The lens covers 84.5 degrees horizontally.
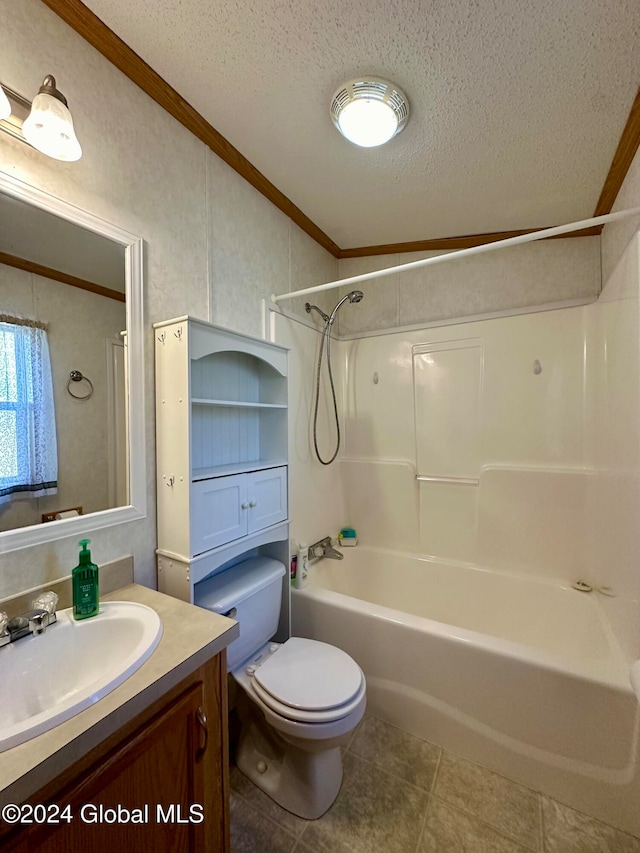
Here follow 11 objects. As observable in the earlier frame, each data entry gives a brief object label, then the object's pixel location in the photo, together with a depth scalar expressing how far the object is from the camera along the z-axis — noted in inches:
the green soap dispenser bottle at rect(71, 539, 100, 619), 38.6
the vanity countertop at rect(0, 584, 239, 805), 22.2
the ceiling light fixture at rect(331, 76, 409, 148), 48.1
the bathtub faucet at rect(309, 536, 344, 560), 90.5
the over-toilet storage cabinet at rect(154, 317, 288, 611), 49.4
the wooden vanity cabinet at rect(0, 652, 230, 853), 24.6
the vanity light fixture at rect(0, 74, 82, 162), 35.4
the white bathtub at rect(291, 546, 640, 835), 48.8
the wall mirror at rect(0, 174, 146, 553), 38.9
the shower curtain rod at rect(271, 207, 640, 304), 48.1
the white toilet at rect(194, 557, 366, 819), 46.7
